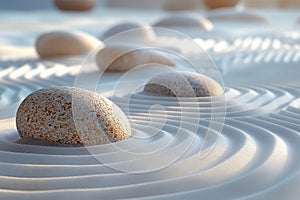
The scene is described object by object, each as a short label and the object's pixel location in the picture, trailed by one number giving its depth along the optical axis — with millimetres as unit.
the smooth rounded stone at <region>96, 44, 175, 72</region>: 4172
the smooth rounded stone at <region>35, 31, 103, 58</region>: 4969
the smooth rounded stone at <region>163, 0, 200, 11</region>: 11070
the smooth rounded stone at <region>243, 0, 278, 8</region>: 12266
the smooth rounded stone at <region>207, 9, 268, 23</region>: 8158
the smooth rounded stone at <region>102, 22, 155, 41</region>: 5535
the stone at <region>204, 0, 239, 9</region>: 10367
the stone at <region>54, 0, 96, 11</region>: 9641
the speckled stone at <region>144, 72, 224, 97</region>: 2955
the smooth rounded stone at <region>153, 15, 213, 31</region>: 6734
